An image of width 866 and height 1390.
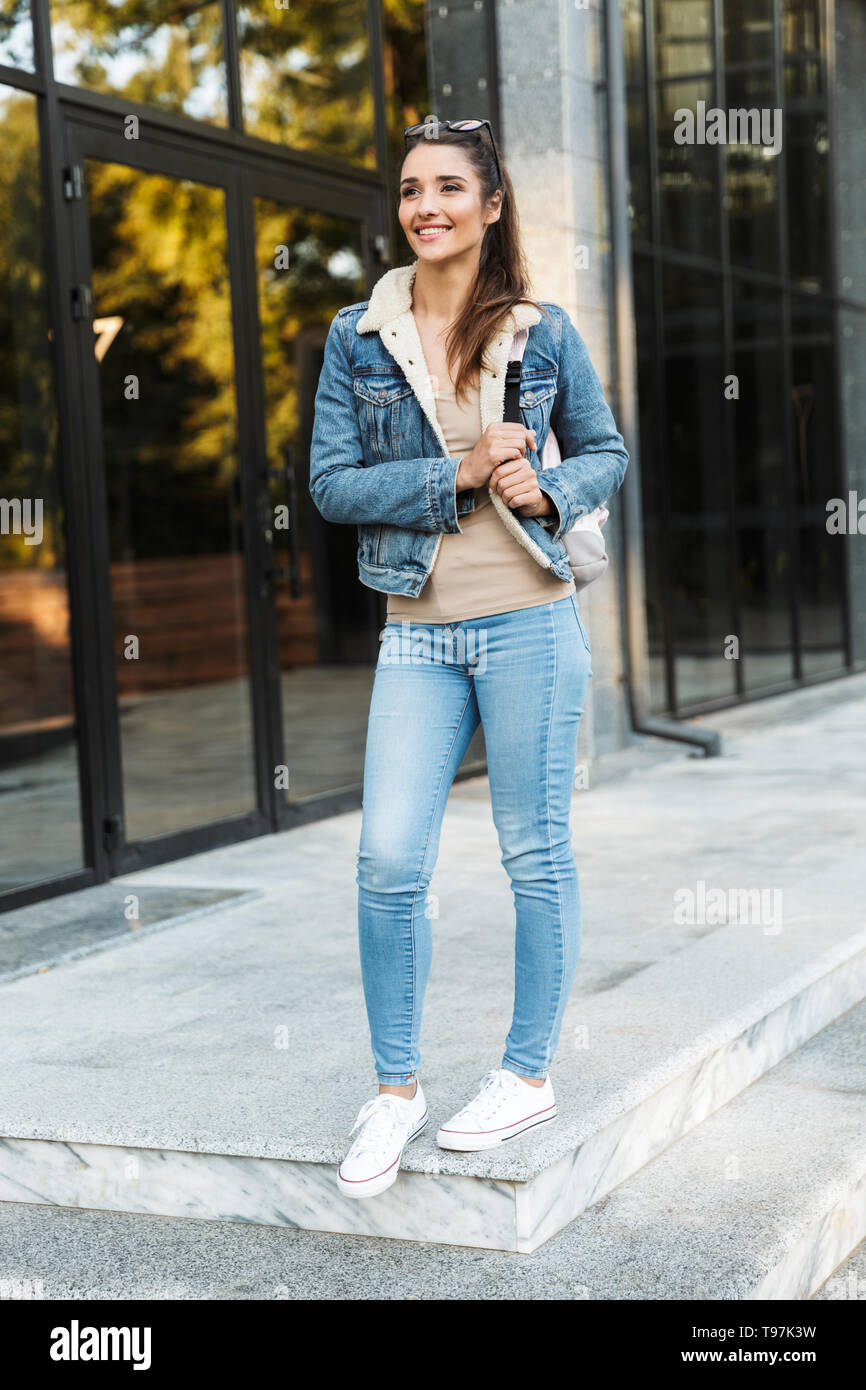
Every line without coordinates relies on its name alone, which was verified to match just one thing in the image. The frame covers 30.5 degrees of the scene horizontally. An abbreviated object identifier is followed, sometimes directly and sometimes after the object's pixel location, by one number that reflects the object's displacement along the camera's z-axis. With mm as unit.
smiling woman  2705
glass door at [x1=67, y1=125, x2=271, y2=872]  5672
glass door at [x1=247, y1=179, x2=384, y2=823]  6535
